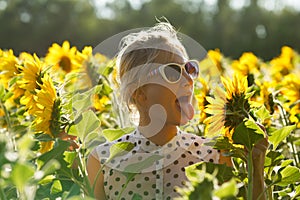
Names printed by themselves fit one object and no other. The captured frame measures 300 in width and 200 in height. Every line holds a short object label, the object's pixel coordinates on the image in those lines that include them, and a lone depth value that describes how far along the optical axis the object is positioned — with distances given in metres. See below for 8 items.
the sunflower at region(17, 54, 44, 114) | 2.52
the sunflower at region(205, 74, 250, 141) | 2.14
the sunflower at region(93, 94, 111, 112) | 3.26
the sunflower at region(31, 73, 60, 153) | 2.31
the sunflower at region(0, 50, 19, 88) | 3.04
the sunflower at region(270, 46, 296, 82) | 4.78
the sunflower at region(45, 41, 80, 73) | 4.33
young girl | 2.44
